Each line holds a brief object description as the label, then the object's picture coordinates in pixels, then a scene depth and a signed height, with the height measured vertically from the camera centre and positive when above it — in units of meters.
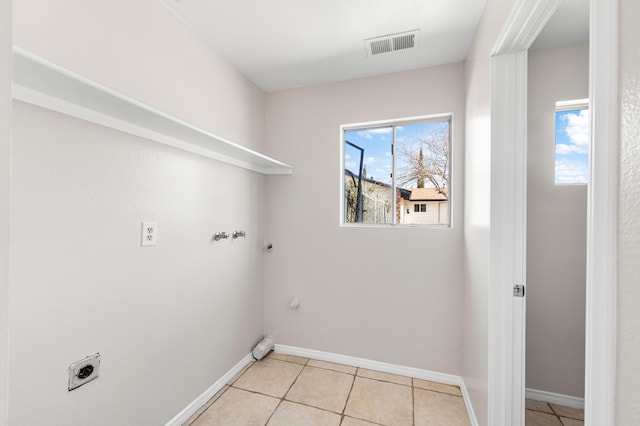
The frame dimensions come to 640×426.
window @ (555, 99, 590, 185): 1.84 +0.51
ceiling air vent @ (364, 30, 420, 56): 1.78 +1.17
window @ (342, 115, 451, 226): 2.21 +0.35
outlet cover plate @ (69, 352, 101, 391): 1.14 -0.71
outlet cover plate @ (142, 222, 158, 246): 1.43 -0.13
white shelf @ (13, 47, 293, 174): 0.91 +0.45
